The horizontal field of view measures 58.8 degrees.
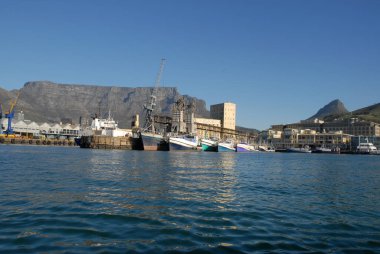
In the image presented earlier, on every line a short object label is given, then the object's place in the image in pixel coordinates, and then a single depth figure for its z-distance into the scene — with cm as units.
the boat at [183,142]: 13500
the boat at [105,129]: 15814
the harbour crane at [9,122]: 18150
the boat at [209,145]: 15044
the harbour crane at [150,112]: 16738
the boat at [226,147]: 15862
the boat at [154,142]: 13538
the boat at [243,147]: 17364
